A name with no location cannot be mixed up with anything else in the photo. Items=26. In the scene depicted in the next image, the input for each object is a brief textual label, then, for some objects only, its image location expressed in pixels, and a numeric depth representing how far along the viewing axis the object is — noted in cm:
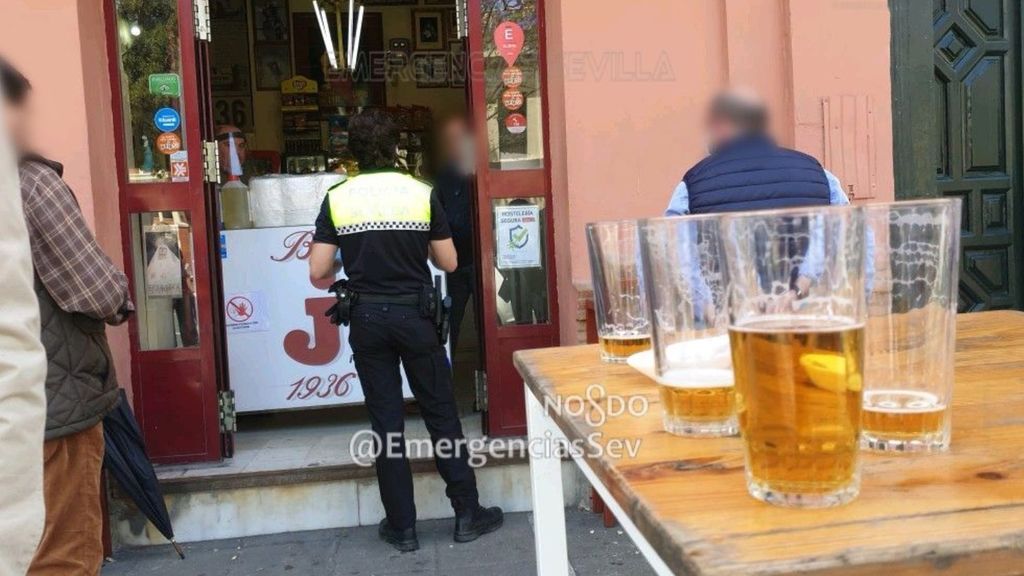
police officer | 333
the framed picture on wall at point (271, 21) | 762
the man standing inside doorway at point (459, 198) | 414
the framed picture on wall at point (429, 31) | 785
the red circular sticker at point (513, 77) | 397
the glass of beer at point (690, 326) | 104
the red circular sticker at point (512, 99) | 399
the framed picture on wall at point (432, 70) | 820
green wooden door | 433
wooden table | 67
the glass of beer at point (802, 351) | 76
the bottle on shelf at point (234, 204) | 460
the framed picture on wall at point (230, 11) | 764
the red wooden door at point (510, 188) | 395
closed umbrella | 314
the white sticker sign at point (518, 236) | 400
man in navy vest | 261
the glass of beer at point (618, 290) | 149
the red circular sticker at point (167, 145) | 377
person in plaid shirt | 217
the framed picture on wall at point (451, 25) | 779
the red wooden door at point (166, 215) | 373
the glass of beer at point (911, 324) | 92
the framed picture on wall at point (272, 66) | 789
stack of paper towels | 456
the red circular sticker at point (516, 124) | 400
